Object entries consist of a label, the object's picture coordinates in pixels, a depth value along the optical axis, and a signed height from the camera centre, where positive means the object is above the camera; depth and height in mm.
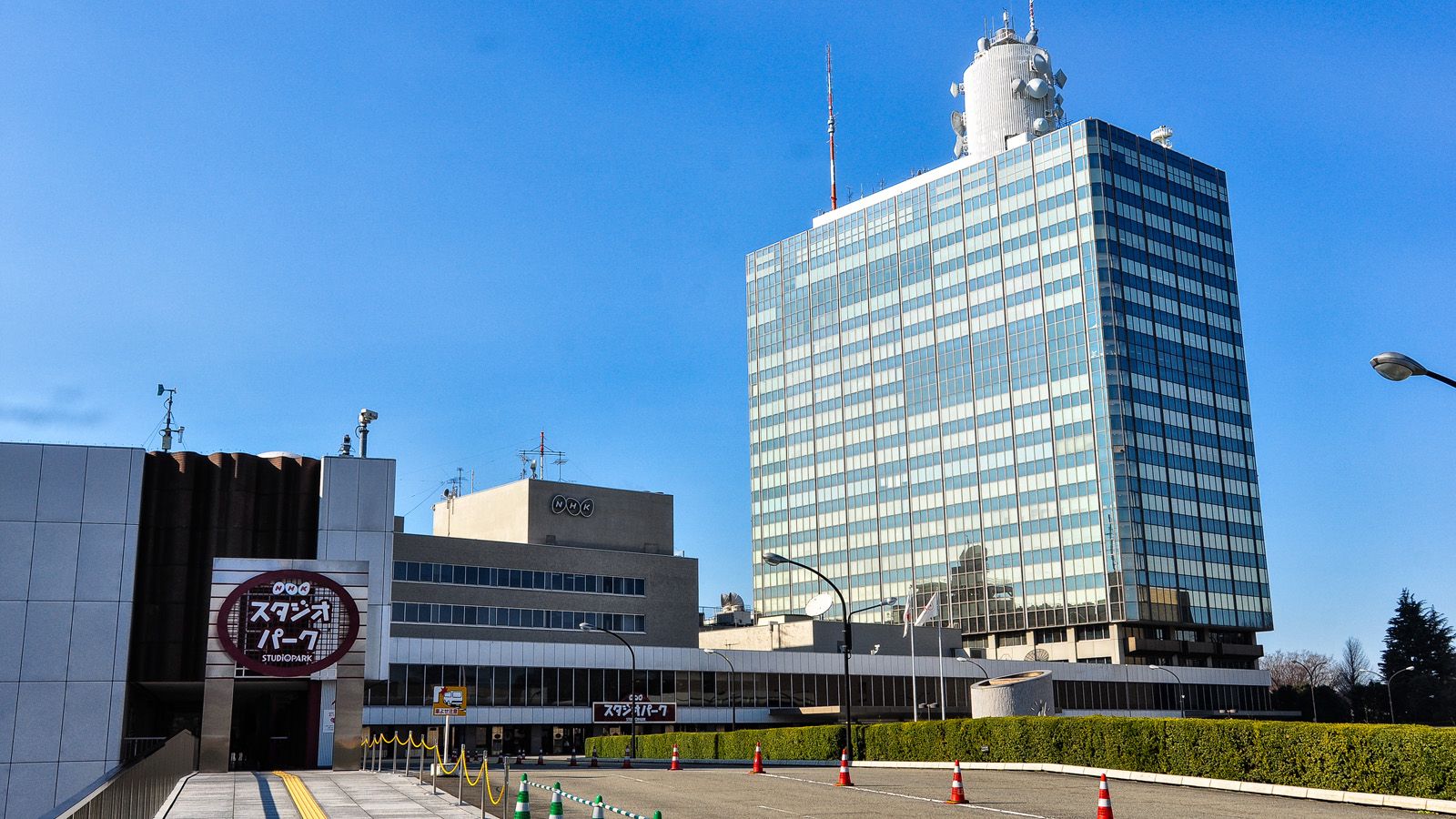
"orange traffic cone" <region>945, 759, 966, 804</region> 26594 -2409
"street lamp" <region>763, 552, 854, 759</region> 40209 -141
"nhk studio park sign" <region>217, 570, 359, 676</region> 42656 +2124
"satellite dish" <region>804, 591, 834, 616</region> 94212 +5439
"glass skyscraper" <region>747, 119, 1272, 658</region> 118625 +27286
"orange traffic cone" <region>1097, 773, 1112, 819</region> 21047 -2205
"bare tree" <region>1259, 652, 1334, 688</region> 167875 +398
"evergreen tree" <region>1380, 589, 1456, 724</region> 116750 +780
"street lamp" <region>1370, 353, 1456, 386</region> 19672 +4725
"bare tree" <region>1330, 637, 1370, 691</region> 157125 +219
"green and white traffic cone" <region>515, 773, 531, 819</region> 15616 -1562
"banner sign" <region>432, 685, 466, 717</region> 33594 -441
